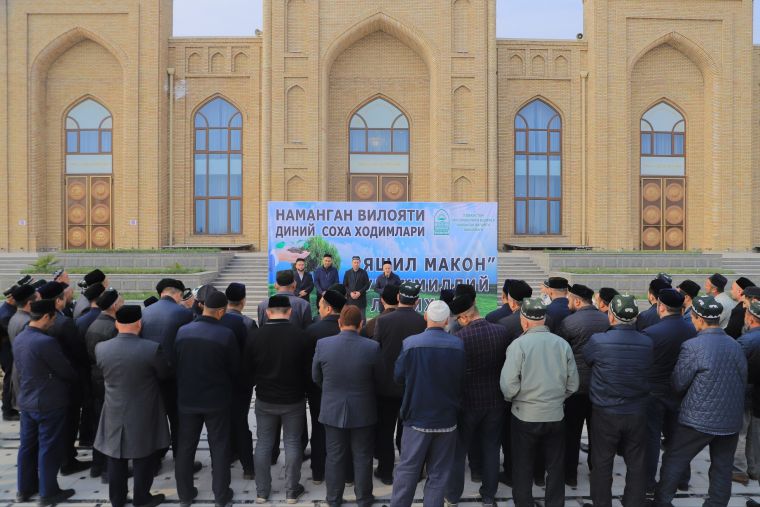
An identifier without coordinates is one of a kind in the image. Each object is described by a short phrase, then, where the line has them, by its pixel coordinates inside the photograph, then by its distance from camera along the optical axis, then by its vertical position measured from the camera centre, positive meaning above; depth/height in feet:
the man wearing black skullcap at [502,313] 17.30 -2.16
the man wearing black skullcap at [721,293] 19.67 -1.84
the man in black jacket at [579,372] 15.33 -3.46
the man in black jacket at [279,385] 14.46 -3.71
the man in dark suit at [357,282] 29.96 -2.07
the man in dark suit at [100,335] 15.79 -2.59
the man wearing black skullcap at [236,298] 16.24 -1.61
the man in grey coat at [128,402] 13.80 -3.99
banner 30.63 +0.22
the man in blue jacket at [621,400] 13.30 -3.72
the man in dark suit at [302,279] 29.78 -1.91
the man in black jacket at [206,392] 14.10 -3.78
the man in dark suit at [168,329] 15.99 -2.46
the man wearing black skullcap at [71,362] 16.06 -3.47
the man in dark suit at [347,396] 14.03 -3.87
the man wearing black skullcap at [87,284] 19.34 -1.61
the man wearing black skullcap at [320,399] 15.84 -4.41
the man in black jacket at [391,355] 15.26 -3.04
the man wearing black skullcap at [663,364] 14.87 -3.22
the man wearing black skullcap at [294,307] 19.34 -2.31
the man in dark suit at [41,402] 14.46 -4.14
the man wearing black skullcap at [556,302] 17.25 -1.86
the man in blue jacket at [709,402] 13.19 -3.74
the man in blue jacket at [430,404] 13.10 -3.76
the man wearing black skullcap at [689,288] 19.00 -1.53
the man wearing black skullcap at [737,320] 18.13 -2.46
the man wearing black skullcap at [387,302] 16.44 -1.74
